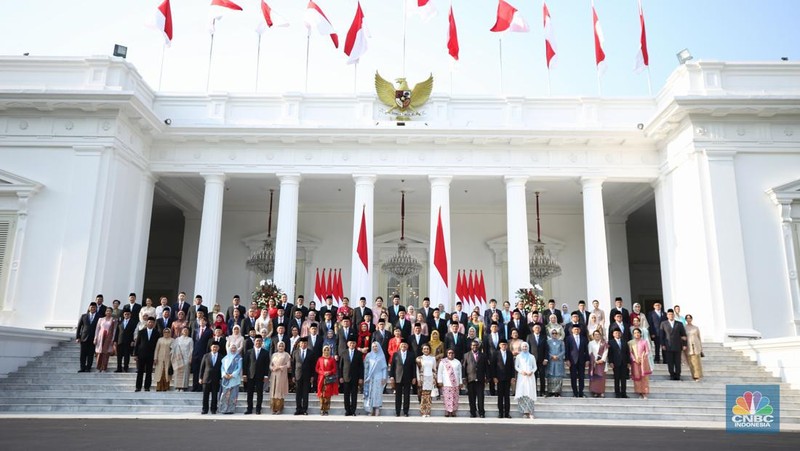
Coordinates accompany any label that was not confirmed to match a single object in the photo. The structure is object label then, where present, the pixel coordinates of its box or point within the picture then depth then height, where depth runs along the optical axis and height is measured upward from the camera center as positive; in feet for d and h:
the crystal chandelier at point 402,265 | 64.28 +8.90
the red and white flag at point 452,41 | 55.67 +29.36
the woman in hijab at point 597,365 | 34.60 -1.05
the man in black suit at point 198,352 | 35.04 -0.61
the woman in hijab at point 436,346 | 34.53 -0.04
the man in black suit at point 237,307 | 38.26 +2.38
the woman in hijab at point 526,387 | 31.76 -2.23
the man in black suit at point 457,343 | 34.83 +0.16
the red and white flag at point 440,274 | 49.90 +6.24
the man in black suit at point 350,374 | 32.35 -1.69
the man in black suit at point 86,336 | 37.24 +0.28
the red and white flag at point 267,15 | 55.26 +31.41
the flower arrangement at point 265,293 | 47.60 +4.17
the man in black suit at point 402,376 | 32.14 -1.74
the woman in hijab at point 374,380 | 32.27 -2.00
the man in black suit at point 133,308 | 38.30 +2.25
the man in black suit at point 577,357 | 34.83 -0.59
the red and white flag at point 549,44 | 56.03 +29.46
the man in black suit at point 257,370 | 32.09 -1.53
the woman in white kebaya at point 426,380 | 32.24 -1.95
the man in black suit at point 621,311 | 38.96 +2.46
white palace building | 45.60 +15.91
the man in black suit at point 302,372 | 32.09 -1.61
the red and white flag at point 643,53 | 54.49 +27.88
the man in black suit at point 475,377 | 31.94 -1.73
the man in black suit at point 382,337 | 35.22 +0.46
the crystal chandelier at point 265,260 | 63.16 +9.20
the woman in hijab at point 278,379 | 32.35 -2.02
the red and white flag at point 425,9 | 53.42 +31.13
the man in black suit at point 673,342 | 37.17 +0.43
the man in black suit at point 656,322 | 39.34 +1.82
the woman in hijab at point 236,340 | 33.31 +0.14
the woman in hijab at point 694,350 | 36.96 -0.10
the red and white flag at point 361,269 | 49.80 +6.61
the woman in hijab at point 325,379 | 32.35 -1.98
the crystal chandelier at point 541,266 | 64.28 +9.11
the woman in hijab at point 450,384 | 32.14 -2.15
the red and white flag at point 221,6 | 53.88 +31.51
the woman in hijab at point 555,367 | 34.86 -1.22
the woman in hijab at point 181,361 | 35.09 -1.18
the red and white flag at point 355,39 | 53.31 +28.31
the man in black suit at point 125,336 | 37.22 +0.31
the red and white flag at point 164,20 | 52.47 +29.36
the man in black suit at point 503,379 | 32.09 -1.83
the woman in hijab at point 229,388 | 31.91 -2.53
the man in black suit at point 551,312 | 39.21 +2.43
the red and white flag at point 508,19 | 52.49 +29.87
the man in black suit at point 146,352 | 35.06 -0.67
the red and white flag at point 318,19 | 53.26 +30.04
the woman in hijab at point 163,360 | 35.06 -1.14
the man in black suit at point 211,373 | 31.60 -1.71
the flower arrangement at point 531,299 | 47.44 +3.95
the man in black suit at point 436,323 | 37.73 +1.47
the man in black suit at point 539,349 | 34.88 -0.14
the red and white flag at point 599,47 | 55.21 +28.91
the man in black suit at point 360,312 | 38.83 +2.19
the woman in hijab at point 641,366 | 34.28 -1.10
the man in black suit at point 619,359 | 34.68 -0.67
